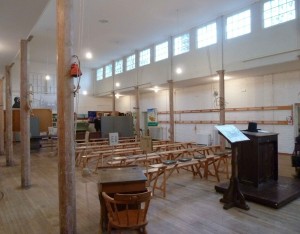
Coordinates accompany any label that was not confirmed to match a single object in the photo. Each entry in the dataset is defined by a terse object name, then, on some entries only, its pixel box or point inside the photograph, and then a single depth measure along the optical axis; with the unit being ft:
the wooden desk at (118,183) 9.14
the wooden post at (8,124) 25.53
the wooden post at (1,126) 31.55
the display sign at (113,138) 17.15
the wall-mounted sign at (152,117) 48.70
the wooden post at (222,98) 28.91
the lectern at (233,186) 12.85
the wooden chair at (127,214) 7.84
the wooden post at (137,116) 43.01
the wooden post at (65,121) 9.58
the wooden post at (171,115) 35.63
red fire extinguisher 9.51
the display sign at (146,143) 13.37
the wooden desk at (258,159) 15.14
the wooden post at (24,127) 17.28
